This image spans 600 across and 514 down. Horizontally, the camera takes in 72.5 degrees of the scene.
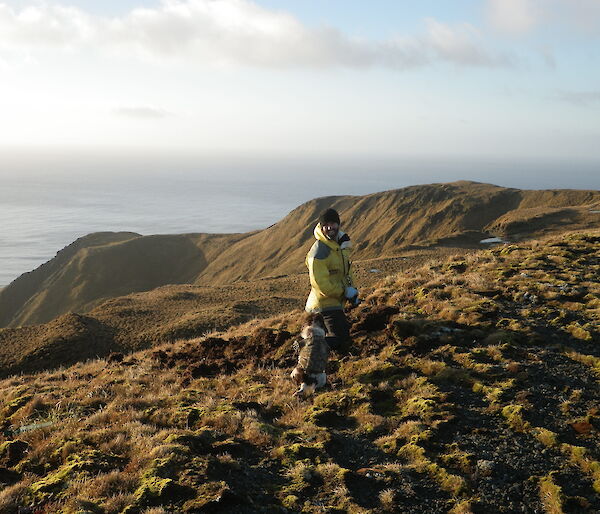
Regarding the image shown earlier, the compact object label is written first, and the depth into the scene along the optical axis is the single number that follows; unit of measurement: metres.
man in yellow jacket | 10.15
